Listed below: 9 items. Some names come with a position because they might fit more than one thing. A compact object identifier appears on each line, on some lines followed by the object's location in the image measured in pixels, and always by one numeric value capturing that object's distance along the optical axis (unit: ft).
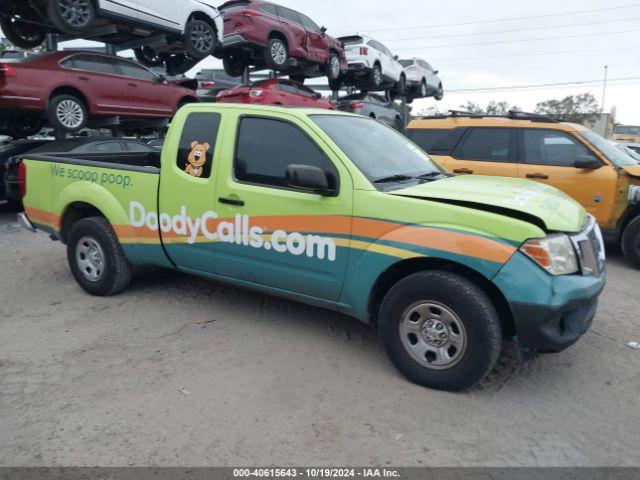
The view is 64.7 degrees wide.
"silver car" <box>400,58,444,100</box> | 75.36
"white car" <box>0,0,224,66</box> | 29.17
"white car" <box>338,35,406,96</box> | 56.90
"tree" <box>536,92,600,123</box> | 153.53
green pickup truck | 9.74
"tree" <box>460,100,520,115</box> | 168.96
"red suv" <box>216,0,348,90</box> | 40.75
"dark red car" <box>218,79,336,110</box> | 37.32
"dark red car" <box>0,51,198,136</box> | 27.96
